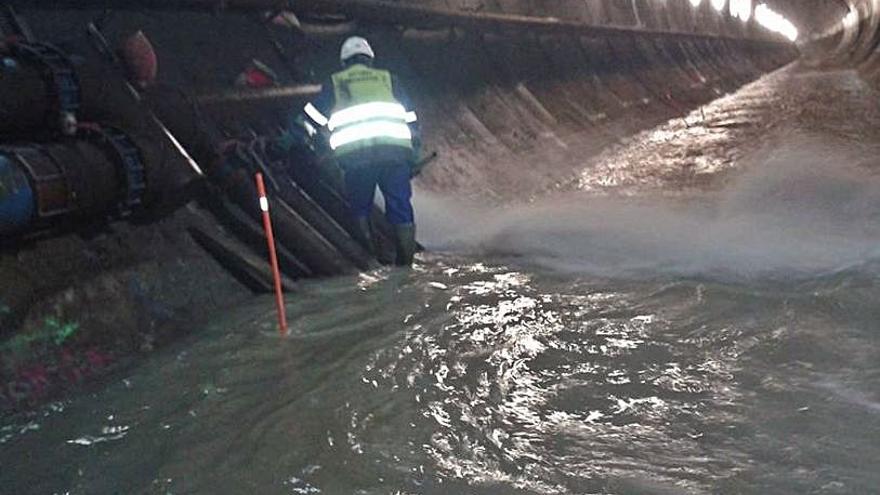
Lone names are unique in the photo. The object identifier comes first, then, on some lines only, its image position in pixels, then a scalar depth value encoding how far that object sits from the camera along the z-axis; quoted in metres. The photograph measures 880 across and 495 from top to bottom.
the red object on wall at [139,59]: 6.20
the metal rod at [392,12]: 7.17
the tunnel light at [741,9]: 39.33
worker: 6.82
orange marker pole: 4.96
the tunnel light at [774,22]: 47.61
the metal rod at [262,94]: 7.28
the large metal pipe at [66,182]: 4.32
